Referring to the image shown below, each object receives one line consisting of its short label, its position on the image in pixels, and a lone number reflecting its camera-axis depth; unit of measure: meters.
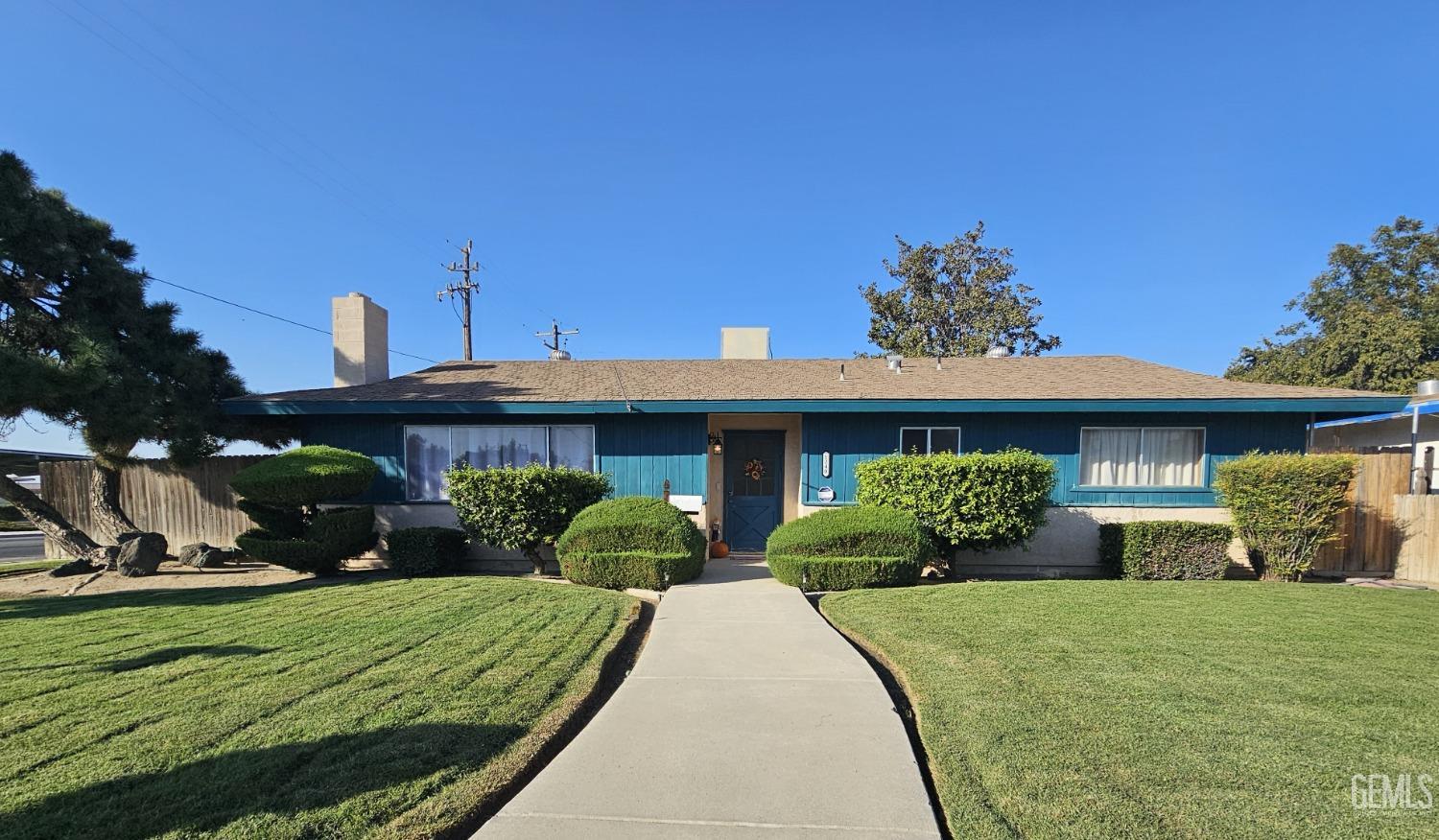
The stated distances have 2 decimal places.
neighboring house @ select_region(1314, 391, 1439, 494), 9.78
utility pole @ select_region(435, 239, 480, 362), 21.73
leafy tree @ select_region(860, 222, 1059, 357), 23.72
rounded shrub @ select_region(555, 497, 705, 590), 7.79
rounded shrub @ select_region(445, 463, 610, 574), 8.52
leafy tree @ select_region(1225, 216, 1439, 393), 21.52
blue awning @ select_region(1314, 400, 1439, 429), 9.47
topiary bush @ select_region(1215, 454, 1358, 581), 8.12
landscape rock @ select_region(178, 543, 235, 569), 9.52
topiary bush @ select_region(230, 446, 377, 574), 8.70
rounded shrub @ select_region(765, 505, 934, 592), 7.71
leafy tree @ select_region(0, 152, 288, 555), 8.23
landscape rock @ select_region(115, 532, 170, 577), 8.95
